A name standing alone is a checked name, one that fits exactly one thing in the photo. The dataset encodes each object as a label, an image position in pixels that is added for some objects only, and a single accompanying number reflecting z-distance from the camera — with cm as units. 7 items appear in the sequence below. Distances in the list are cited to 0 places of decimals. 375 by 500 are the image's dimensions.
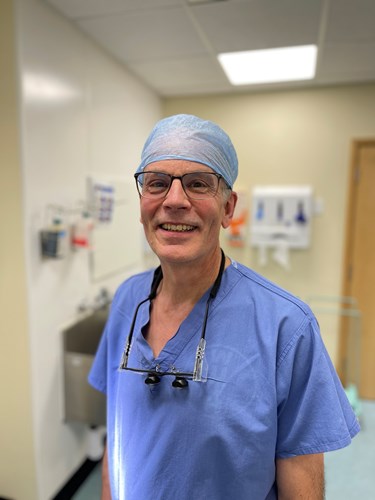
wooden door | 291
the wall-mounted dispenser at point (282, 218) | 295
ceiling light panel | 220
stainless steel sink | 195
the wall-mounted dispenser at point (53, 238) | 175
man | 78
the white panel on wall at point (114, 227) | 228
